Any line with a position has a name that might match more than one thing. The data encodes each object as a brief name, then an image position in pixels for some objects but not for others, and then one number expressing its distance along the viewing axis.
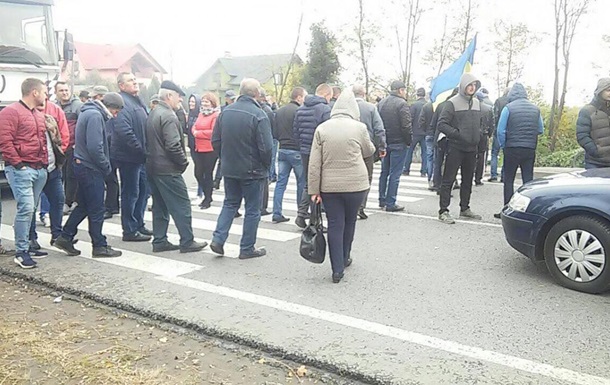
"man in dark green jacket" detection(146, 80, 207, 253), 6.07
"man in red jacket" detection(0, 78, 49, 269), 5.53
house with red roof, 66.81
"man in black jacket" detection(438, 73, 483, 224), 7.40
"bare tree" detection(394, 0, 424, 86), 23.28
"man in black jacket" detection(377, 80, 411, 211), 8.48
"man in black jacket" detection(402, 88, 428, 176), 12.04
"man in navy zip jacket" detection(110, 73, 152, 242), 6.45
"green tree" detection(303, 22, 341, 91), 34.09
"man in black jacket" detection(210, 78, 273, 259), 5.91
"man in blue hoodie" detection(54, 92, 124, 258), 5.92
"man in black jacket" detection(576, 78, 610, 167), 6.42
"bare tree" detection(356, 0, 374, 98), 23.58
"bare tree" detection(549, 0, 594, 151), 14.90
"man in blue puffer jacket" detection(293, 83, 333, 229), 7.38
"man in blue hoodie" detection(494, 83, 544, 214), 7.53
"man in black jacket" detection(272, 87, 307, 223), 8.09
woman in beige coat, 5.17
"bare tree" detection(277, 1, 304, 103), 27.45
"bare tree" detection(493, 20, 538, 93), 21.80
